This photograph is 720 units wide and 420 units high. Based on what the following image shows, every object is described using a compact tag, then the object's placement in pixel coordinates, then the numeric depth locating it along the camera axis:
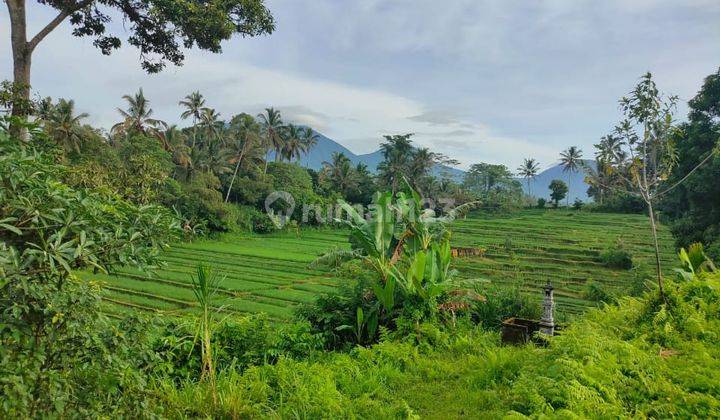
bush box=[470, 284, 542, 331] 5.97
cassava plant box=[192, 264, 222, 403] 3.12
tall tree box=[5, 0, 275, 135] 5.79
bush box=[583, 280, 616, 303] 14.60
